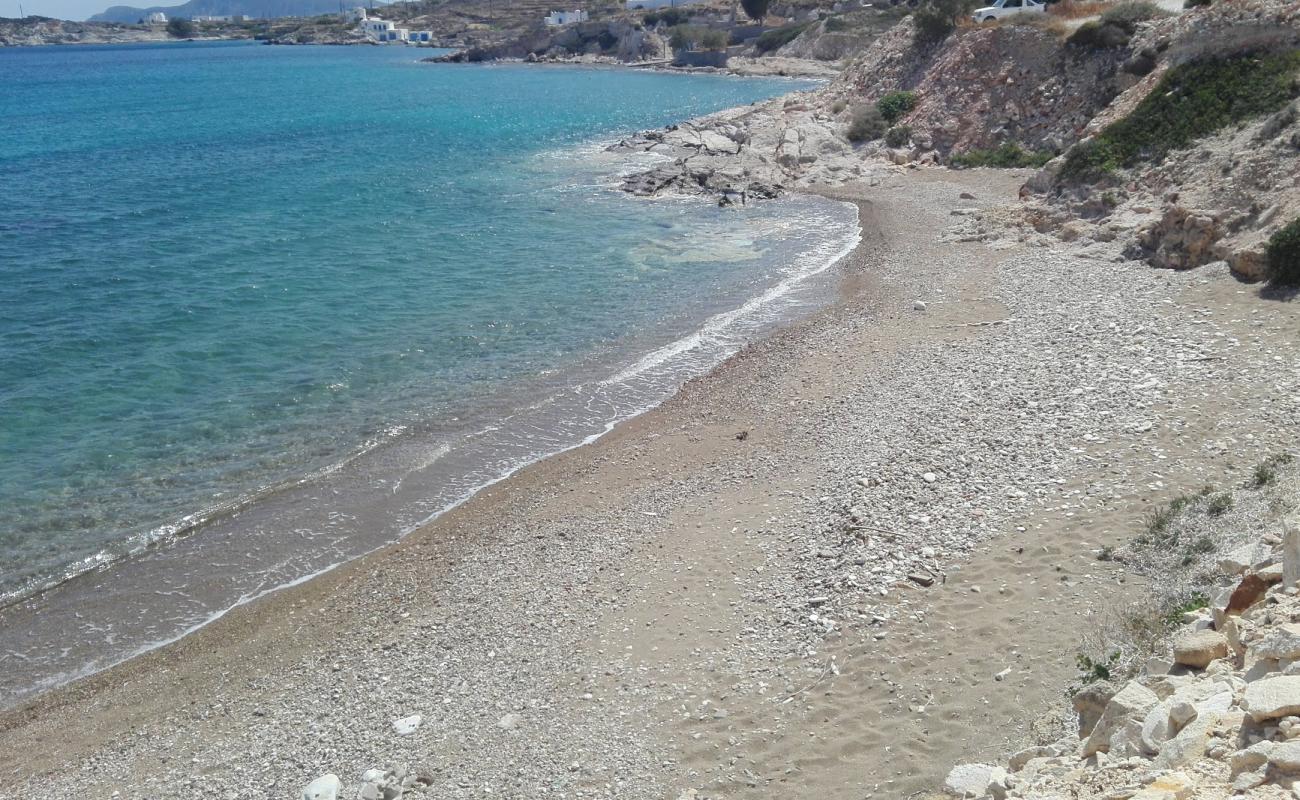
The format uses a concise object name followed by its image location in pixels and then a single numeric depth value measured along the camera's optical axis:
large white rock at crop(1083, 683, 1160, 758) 7.13
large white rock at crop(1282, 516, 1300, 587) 7.85
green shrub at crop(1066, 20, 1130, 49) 39.22
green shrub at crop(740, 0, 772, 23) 144.75
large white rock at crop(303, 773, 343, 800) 9.98
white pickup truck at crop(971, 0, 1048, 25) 46.97
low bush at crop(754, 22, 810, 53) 125.94
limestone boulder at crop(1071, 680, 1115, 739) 8.19
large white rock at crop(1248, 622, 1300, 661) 6.62
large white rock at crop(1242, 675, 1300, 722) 5.88
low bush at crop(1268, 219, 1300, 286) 18.52
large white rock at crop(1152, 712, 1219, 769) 6.11
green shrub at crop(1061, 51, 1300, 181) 26.66
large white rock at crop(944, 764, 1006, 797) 7.64
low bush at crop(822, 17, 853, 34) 117.25
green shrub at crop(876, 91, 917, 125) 47.97
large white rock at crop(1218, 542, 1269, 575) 9.36
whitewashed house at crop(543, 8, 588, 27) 178.27
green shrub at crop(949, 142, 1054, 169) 39.09
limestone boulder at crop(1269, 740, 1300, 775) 5.42
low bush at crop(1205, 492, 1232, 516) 11.45
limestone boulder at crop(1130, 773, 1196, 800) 5.71
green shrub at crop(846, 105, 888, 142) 47.91
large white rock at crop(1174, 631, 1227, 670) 7.74
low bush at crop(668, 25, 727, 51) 129.75
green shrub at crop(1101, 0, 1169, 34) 39.56
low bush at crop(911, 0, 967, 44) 49.34
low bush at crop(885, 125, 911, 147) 45.66
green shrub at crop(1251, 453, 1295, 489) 11.80
